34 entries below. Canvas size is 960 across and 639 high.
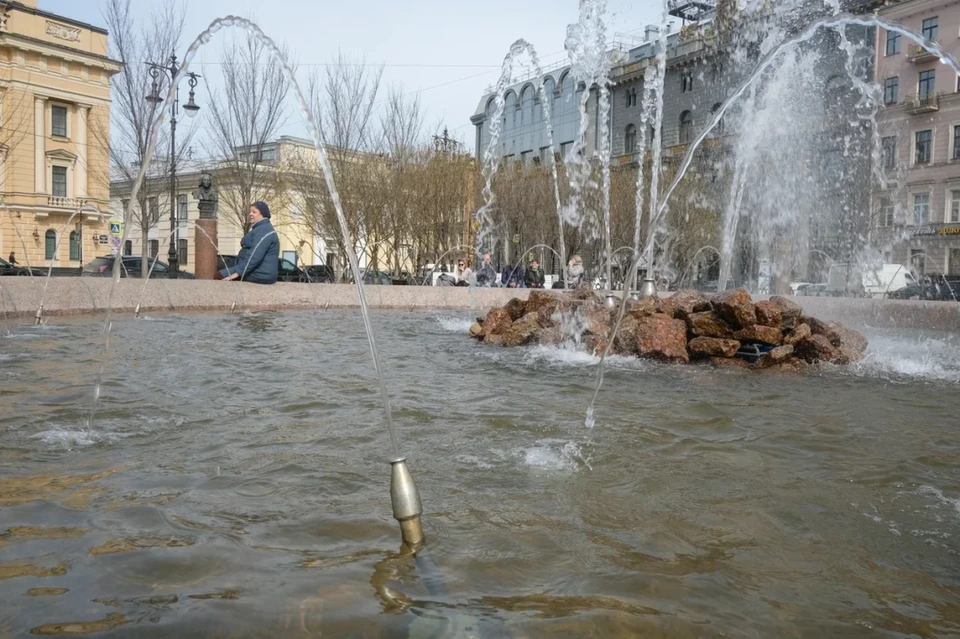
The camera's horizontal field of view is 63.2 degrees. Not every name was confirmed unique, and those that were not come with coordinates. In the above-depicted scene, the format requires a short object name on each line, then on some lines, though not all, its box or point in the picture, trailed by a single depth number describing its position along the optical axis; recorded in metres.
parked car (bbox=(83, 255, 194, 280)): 24.39
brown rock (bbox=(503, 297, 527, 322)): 10.24
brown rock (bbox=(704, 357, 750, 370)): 7.77
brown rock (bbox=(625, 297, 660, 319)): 8.91
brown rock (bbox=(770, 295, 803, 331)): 8.34
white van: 26.44
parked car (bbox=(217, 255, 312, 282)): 25.30
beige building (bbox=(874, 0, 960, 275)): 34.88
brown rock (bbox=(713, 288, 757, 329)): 8.04
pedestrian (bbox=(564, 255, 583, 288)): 21.44
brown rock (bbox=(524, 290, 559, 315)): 10.14
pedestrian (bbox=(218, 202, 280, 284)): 11.09
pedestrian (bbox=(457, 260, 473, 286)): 24.31
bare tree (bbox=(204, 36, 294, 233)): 26.08
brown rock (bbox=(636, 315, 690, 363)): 8.04
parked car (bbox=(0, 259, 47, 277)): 24.99
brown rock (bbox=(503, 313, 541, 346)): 9.32
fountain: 2.09
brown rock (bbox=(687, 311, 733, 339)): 8.21
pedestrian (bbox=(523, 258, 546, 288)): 23.87
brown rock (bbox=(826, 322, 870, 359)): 8.19
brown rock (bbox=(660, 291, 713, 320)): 8.77
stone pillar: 15.09
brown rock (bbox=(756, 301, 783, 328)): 8.07
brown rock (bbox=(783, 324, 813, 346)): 7.94
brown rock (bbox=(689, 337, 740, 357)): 7.92
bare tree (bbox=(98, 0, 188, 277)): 23.38
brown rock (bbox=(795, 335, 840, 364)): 7.88
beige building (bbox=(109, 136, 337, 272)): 28.84
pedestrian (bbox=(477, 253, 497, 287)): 22.72
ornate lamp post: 21.80
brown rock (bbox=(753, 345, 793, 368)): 7.62
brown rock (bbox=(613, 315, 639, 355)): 8.39
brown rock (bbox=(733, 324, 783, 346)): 7.93
